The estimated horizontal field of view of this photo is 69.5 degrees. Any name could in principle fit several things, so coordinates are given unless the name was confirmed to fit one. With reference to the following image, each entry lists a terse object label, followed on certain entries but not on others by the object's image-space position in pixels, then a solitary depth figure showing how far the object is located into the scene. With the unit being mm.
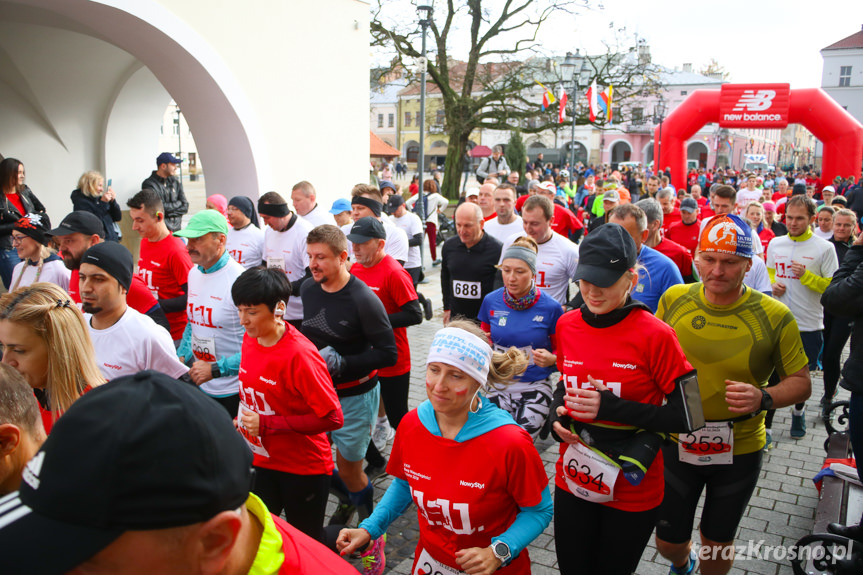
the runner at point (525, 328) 4141
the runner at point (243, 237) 6617
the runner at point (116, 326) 3389
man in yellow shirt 3105
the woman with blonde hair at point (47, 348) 2729
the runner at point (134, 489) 918
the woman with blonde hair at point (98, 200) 8633
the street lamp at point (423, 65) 12759
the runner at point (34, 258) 5043
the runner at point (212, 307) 4281
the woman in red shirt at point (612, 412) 2699
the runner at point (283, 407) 3215
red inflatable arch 22328
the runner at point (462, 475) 2379
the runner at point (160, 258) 5297
